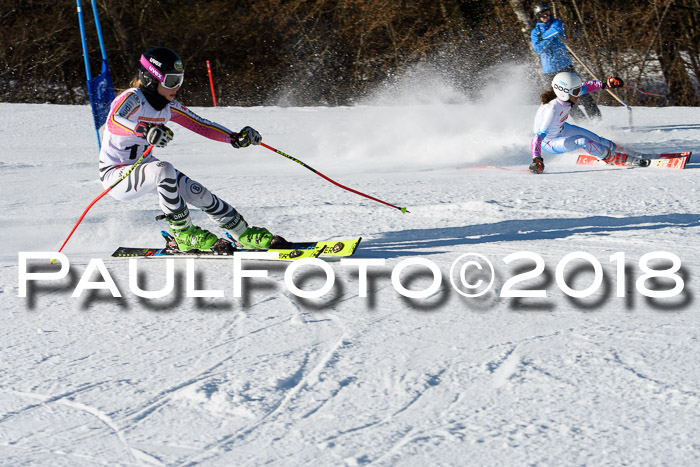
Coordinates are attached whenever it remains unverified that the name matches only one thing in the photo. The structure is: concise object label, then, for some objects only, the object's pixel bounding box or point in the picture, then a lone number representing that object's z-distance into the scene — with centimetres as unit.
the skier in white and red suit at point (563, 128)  1566
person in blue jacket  1911
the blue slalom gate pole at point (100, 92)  1500
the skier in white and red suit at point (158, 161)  994
